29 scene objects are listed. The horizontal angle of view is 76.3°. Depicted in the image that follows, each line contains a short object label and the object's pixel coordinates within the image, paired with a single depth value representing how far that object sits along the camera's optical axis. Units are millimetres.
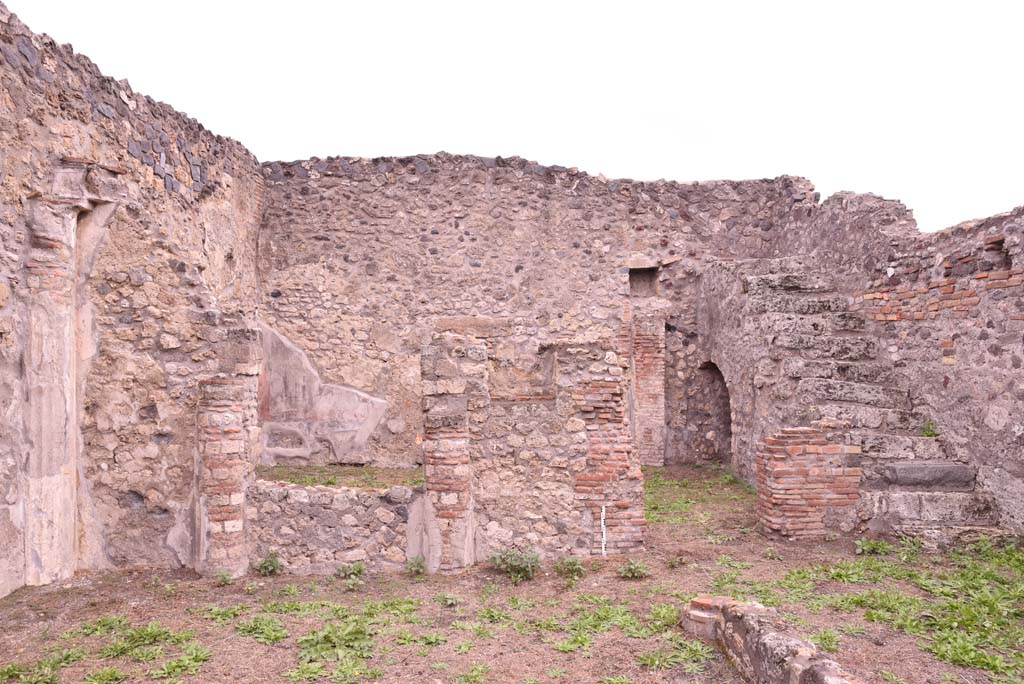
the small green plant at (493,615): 4910
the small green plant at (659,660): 4125
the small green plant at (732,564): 6020
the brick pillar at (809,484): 6855
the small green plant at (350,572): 5816
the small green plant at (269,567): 5828
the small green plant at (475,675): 3967
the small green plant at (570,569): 5754
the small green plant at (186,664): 4039
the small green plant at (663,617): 4707
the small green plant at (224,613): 4877
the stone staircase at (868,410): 6590
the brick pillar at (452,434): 5863
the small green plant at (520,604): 5137
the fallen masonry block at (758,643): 3379
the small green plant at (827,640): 4242
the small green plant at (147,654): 4219
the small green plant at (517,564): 5730
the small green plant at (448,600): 5172
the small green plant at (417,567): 5820
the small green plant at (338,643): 4277
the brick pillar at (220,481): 5723
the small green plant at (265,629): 4530
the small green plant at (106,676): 3926
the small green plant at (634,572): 5707
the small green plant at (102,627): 4641
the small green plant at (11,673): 3973
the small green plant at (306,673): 4016
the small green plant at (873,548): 6371
